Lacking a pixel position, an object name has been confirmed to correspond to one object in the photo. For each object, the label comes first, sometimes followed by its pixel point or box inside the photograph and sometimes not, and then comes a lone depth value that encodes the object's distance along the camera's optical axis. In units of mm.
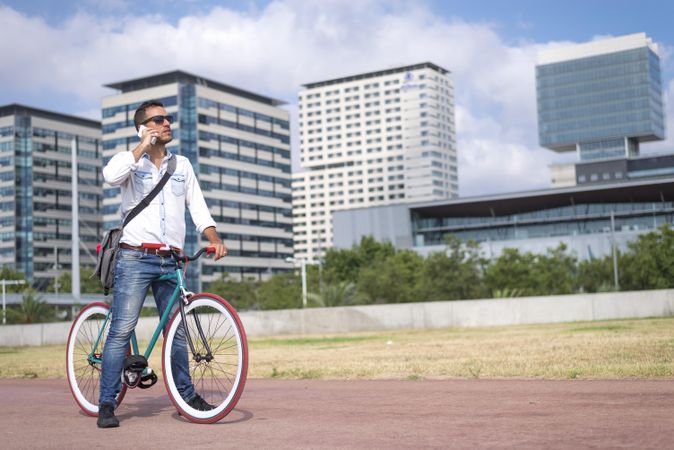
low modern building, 89312
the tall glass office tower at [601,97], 181250
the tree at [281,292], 59969
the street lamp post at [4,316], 32875
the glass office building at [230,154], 121188
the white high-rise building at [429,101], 199000
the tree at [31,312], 32562
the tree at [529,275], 48219
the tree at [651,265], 46375
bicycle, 4770
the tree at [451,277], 44812
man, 5070
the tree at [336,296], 31484
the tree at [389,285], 48281
